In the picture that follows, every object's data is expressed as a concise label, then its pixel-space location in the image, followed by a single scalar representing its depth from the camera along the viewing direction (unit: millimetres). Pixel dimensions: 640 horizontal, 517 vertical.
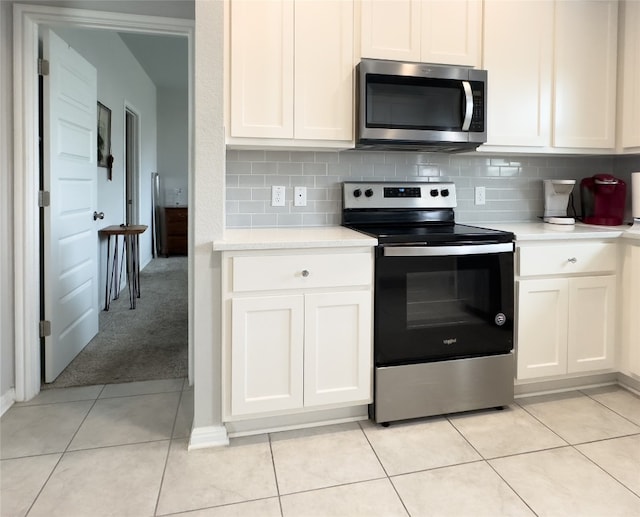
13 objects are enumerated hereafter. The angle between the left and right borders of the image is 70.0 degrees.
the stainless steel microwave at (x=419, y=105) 2252
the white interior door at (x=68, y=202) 2545
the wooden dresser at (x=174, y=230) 7516
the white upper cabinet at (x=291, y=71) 2168
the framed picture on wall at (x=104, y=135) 4281
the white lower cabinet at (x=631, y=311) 2401
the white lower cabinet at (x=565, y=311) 2330
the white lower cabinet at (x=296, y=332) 1951
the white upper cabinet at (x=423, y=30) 2299
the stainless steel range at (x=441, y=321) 2086
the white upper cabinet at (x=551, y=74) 2504
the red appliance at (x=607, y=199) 2717
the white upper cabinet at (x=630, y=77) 2605
